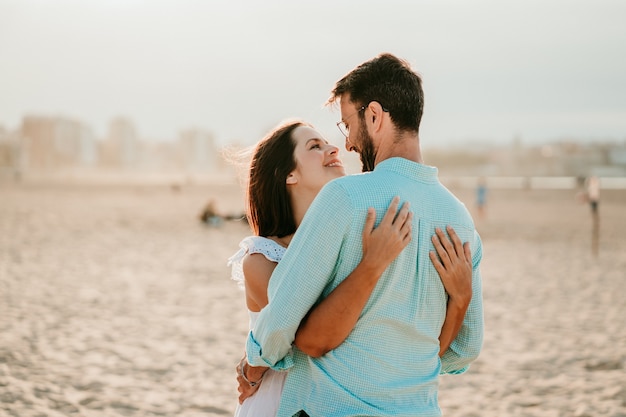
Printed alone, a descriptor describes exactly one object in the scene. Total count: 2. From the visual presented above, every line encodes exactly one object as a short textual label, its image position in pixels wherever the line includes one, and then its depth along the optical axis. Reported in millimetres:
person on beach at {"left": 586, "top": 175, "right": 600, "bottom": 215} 20766
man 1943
